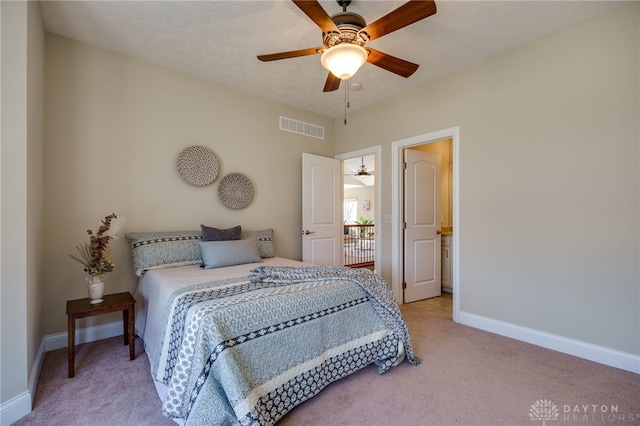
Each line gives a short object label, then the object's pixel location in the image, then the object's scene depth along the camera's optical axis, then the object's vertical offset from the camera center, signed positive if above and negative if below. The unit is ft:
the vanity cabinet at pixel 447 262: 13.91 -2.26
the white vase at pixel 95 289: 7.53 -1.87
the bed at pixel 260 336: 4.64 -2.35
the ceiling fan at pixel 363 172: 26.55 +3.94
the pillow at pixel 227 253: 9.00 -1.19
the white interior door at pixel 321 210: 13.21 +0.25
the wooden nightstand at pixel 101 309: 6.75 -2.30
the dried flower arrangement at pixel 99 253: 7.62 -1.01
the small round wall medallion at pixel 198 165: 10.36 +1.85
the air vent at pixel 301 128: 13.26 +4.17
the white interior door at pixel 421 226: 12.45 -0.47
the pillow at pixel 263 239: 11.26 -0.94
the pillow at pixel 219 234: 9.87 -0.62
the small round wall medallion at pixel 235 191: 11.34 +1.00
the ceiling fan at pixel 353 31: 5.48 +3.87
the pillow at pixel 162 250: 8.75 -1.06
